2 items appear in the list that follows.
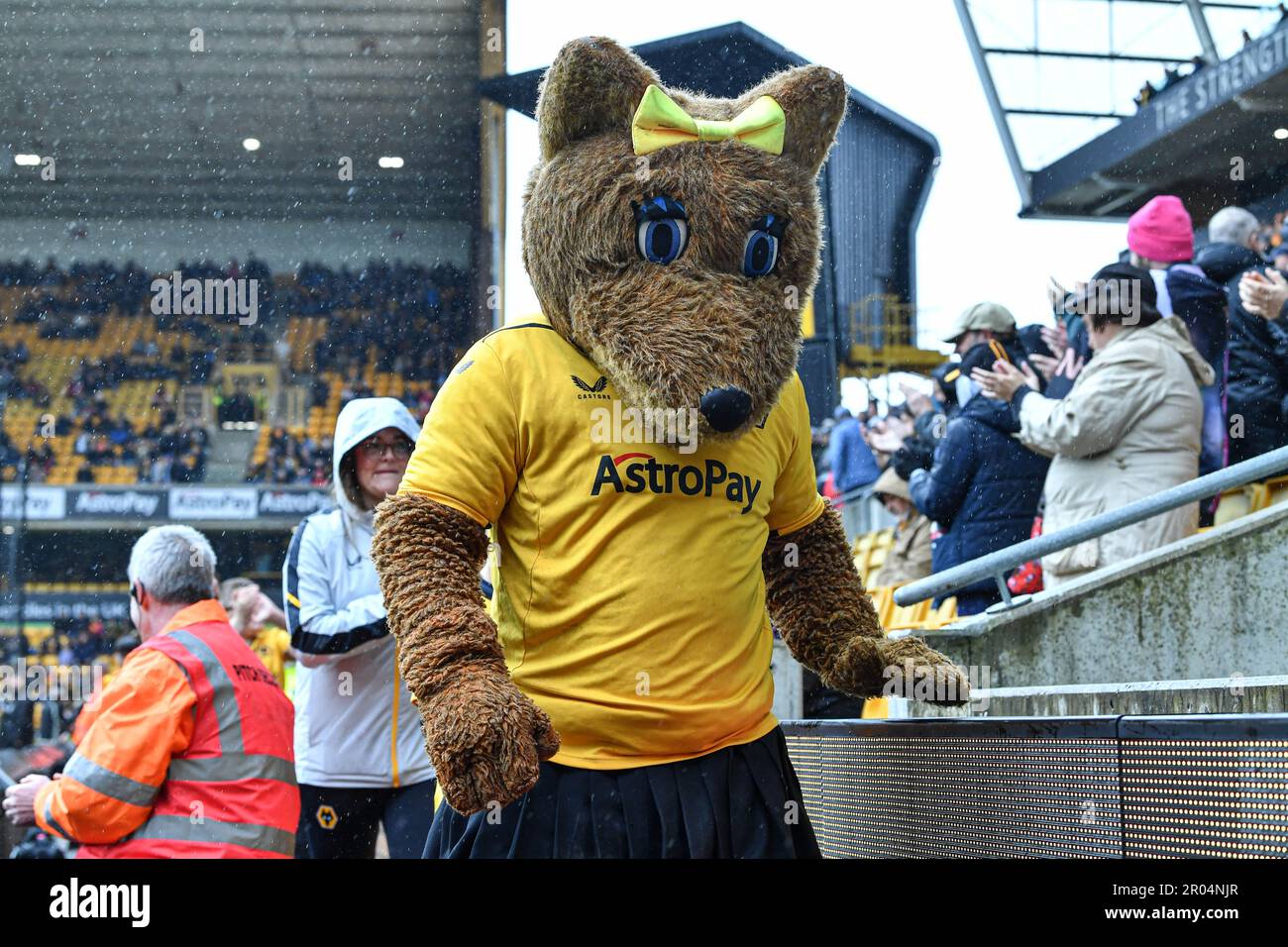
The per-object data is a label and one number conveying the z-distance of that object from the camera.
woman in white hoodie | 3.85
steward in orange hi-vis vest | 3.21
